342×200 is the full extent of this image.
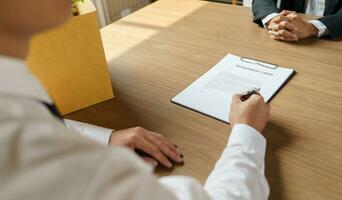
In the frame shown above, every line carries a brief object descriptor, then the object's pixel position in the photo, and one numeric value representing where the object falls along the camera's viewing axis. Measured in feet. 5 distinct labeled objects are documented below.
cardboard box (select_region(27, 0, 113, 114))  2.97
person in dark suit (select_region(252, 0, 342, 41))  4.18
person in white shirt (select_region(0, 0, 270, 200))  1.08
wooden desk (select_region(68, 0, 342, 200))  2.50
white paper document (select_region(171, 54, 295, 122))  3.17
